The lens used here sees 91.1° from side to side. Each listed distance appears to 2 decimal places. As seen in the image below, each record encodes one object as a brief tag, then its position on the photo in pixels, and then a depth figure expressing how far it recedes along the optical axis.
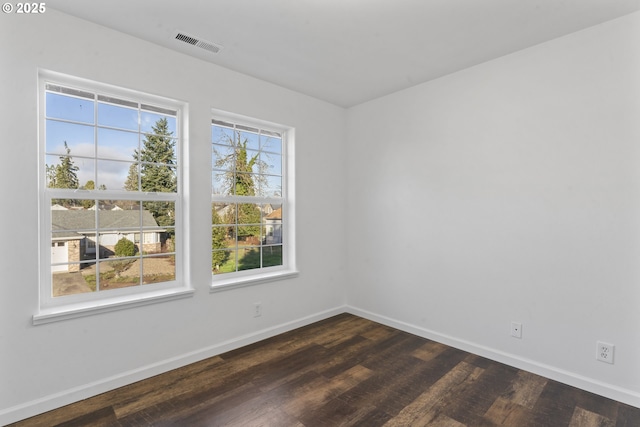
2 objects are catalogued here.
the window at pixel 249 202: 3.13
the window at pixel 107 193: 2.27
